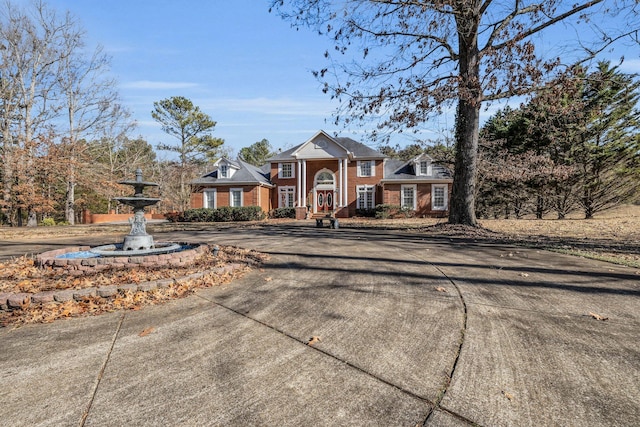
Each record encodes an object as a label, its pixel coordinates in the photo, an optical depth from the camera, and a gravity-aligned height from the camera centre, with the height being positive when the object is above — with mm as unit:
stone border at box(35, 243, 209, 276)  4812 -873
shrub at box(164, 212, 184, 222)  26547 -792
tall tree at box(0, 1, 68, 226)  20828 +7626
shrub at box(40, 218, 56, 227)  22975 -924
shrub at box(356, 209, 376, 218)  25469 -787
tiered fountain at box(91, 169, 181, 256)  6457 -524
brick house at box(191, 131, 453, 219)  25953 +1835
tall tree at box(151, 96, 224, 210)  35625 +8940
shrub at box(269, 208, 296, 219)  26547 -643
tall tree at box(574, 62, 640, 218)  21109 +3294
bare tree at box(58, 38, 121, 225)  23094 +6951
